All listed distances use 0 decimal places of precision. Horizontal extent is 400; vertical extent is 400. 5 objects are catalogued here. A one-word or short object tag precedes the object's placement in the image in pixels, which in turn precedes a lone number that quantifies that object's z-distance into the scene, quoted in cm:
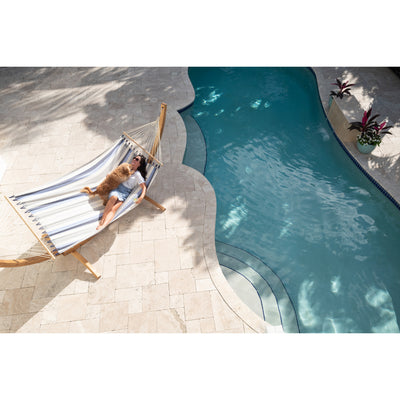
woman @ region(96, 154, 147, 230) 397
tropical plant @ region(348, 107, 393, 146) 515
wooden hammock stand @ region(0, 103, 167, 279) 320
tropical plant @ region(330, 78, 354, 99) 585
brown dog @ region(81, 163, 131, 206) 406
